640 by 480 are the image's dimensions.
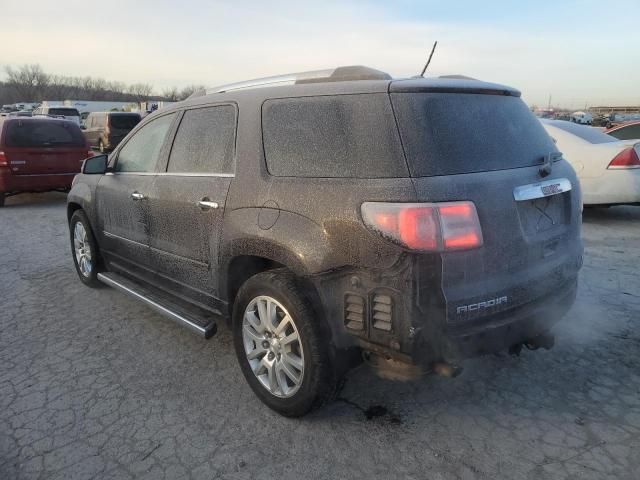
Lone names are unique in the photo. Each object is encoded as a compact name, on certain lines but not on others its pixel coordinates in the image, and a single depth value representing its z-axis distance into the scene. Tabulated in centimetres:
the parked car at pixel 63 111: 3012
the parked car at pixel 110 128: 2166
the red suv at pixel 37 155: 955
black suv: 230
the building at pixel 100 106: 4479
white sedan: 707
